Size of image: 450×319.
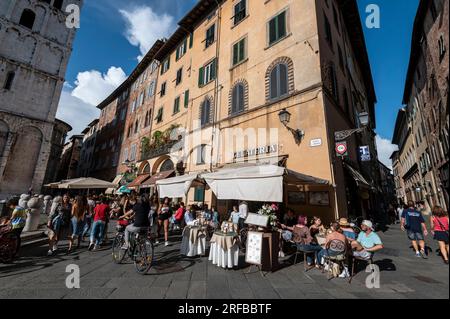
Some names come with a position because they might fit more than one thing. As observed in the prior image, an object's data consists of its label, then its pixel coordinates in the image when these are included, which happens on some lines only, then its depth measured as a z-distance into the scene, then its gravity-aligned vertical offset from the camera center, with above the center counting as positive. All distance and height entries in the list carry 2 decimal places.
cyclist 5.24 -0.48
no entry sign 7.87 +2.22
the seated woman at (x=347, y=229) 5.55 -0.61
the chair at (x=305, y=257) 5.10 -1.28
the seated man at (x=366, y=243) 4.70 -0.83
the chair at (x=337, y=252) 4.51 -0.98
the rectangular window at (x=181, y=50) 18.26 +13.57
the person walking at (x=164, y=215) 7.80 -0.55
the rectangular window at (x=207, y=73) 13.98 +8.99
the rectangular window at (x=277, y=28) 10.49 +9.13
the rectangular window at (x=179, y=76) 17.80 +10.72
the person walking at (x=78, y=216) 6.72 -0.60
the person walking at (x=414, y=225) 4.09 -0.33
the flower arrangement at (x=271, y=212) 6.03 -0.25
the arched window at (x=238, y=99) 11.53 +5.91
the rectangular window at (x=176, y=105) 16.90 +7.86
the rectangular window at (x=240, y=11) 13.07 +12.23
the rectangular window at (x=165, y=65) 20.26 +13.44
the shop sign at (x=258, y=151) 9.45 +2.51
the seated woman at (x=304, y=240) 5.28 -0.91
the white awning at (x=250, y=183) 5.38 +0.59
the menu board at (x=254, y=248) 4.85 -1.07
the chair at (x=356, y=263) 4.36 -1.46
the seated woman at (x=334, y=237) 4.61 -0.70
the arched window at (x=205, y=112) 13.45 +5.93
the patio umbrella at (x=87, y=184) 12.27 +0.88
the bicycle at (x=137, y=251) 4.74 -1.26
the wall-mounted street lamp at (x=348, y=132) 7.85 +2.89
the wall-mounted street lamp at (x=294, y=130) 8.60 +3.15
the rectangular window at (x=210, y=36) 14.92 +12.08
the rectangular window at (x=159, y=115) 18.90 +7.77
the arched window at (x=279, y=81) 9.79 +5.95
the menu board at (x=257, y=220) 5.07 -0.40
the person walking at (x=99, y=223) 6.79 -0.81
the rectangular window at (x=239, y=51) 12.27 +9.13
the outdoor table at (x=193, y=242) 6.00 -1.17
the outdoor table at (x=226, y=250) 5.09 -1.19
